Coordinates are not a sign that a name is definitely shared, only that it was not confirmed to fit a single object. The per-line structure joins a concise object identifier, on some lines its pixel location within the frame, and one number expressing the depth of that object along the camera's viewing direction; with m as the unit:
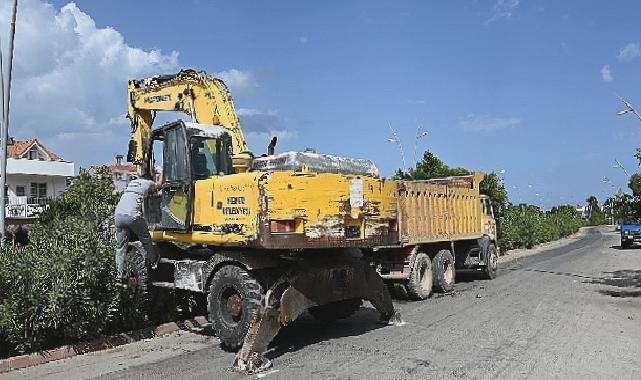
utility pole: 16.11
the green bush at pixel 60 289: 7.74
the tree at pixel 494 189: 32.44
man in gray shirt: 9.41
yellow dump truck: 13.89
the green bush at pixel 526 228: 40.12
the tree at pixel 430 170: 31.34
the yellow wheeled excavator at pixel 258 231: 8.02
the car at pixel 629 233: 41.62
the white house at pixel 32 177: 44.91
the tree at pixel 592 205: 149.56
